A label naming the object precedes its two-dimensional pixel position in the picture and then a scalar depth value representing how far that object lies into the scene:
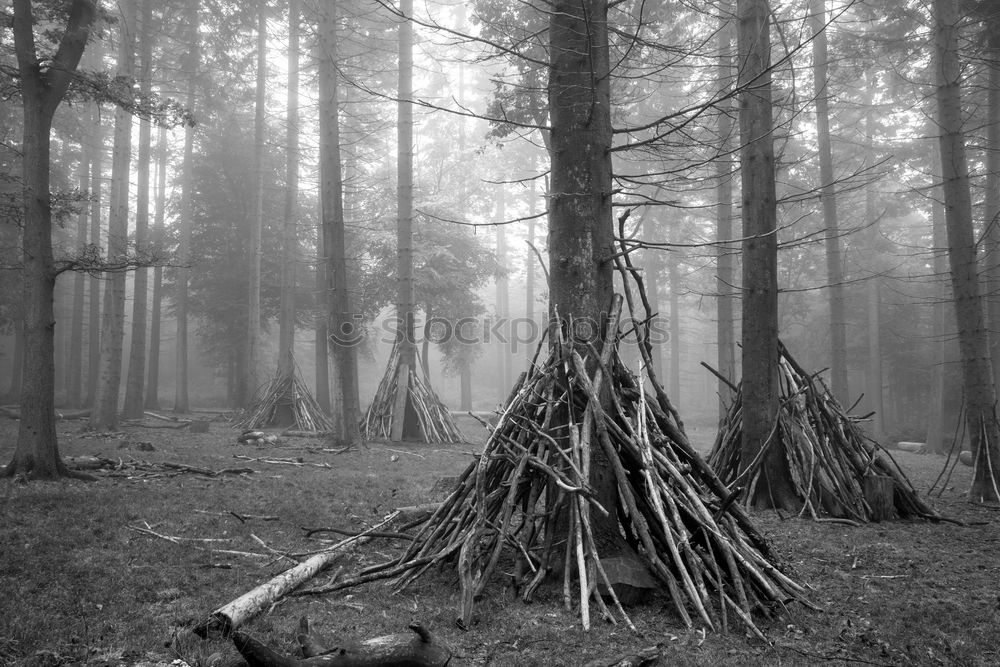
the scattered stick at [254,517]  5.51
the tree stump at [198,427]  13.80
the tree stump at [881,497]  6.31
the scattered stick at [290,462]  9.31
